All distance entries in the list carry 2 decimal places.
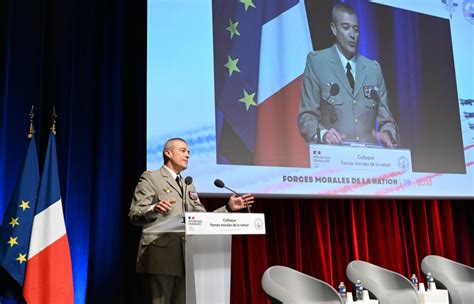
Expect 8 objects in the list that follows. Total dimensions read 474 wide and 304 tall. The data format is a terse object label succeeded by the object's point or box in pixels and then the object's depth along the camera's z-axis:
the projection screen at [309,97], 3.72
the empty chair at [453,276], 3.21
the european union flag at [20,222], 3.11
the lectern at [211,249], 2.38
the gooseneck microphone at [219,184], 2.62
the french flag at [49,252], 3.14
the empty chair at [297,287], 2.47
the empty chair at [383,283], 2.98
